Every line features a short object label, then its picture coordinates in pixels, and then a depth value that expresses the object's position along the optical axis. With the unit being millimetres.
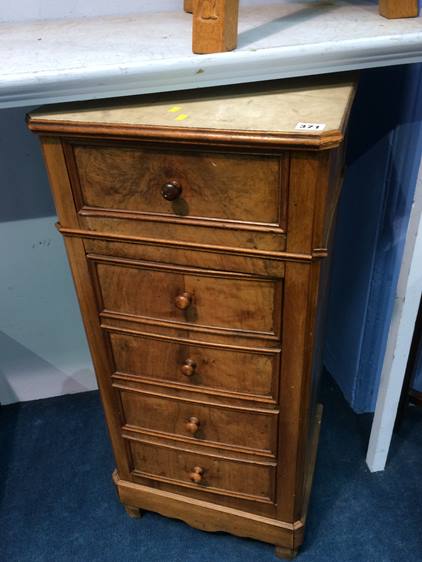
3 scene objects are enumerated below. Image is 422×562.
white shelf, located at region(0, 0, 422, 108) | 873
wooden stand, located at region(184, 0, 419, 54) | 840
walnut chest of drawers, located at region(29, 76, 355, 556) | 858
